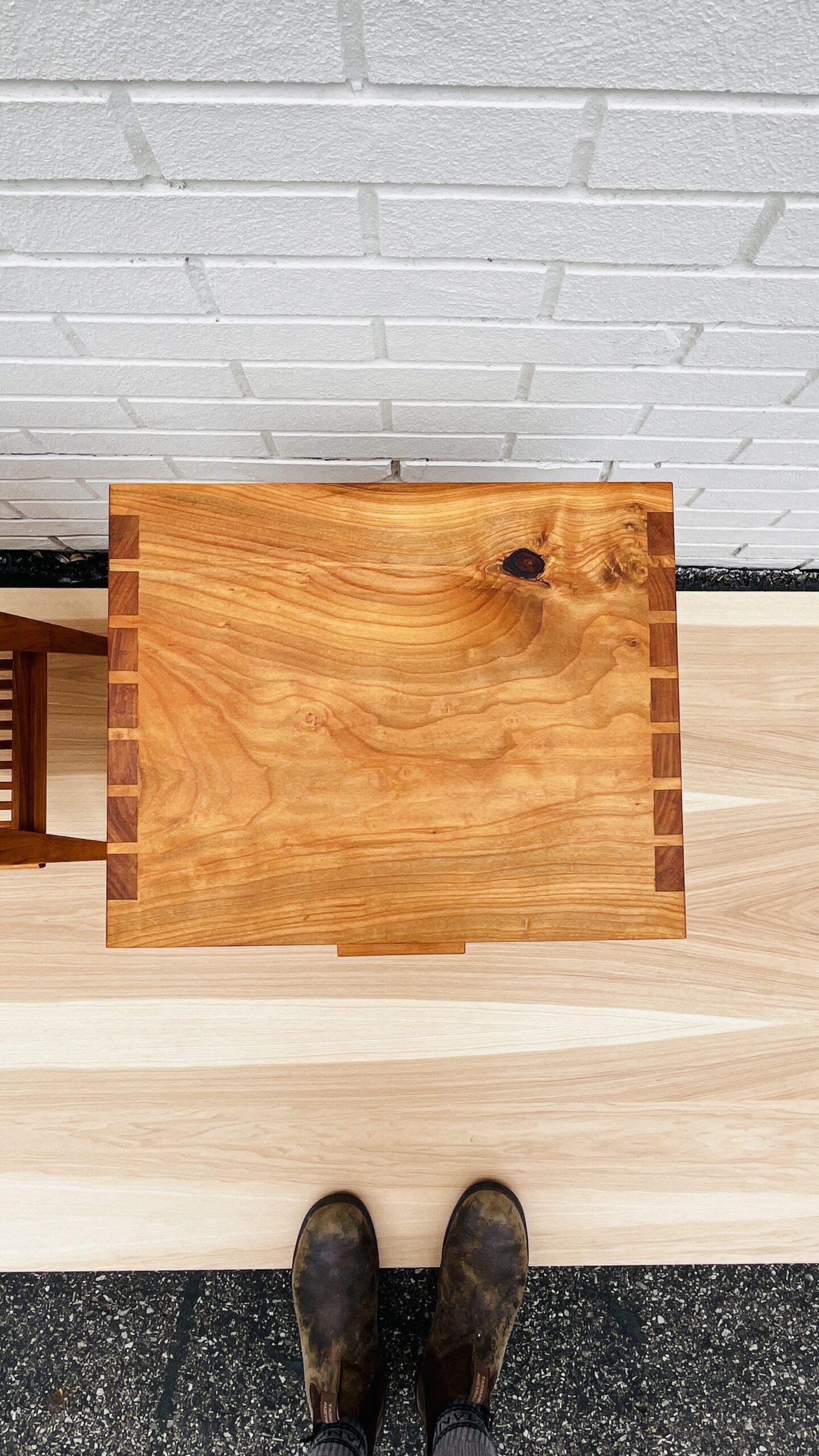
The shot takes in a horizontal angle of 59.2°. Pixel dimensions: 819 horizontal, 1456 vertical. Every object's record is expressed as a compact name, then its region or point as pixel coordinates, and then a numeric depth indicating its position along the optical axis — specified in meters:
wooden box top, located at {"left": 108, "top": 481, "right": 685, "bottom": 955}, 0.66
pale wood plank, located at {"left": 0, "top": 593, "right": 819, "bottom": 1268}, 1.04
